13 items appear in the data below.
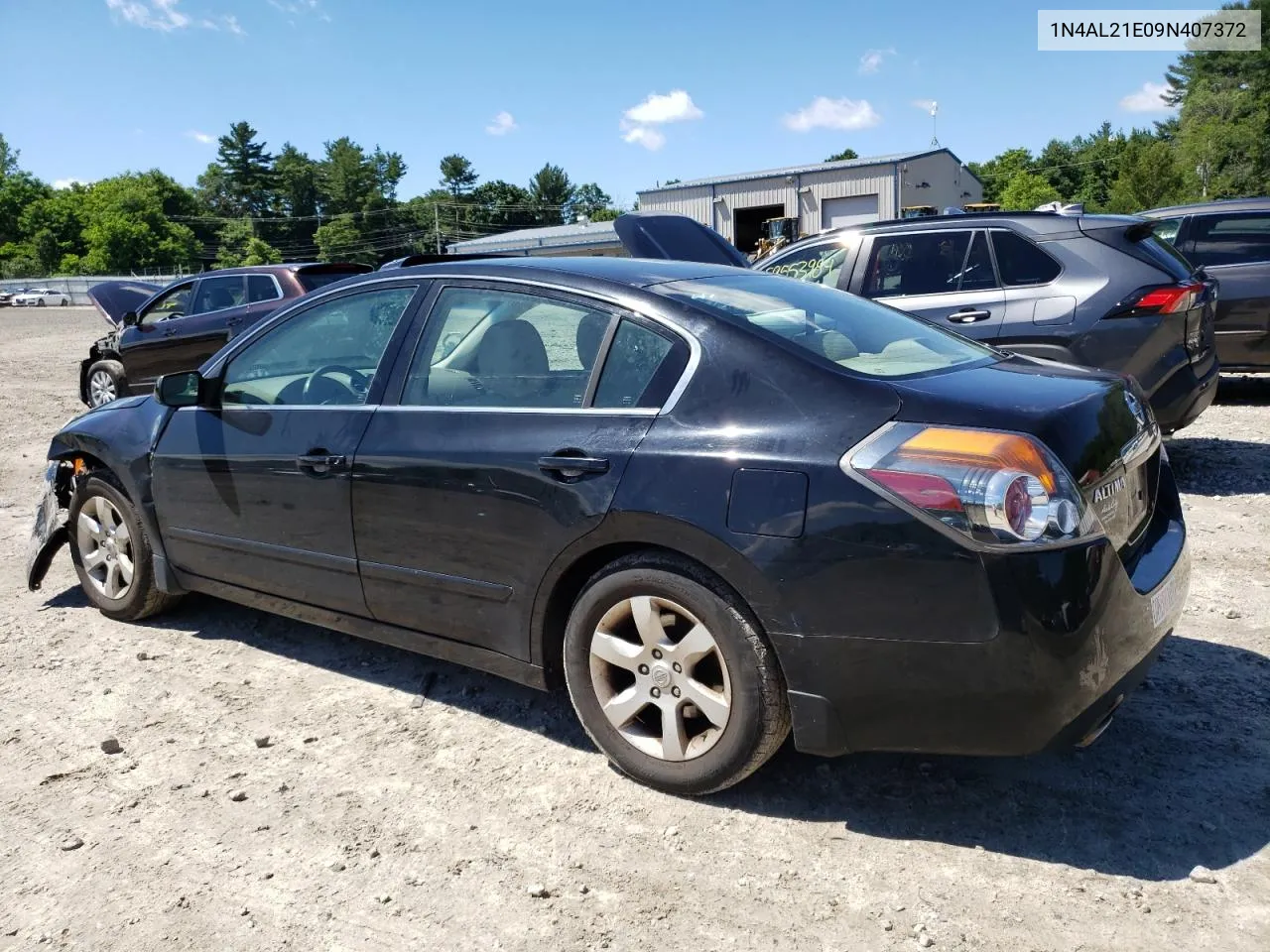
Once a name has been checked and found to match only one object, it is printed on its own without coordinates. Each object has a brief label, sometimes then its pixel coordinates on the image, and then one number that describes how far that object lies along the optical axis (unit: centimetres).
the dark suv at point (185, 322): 1120
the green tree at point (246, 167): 11688
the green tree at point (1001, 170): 10331
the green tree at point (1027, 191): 8400
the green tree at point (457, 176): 11781
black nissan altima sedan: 246
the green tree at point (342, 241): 10856
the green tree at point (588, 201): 12144
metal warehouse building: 4197
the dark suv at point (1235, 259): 856
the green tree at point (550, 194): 11819
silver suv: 604
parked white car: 5778
